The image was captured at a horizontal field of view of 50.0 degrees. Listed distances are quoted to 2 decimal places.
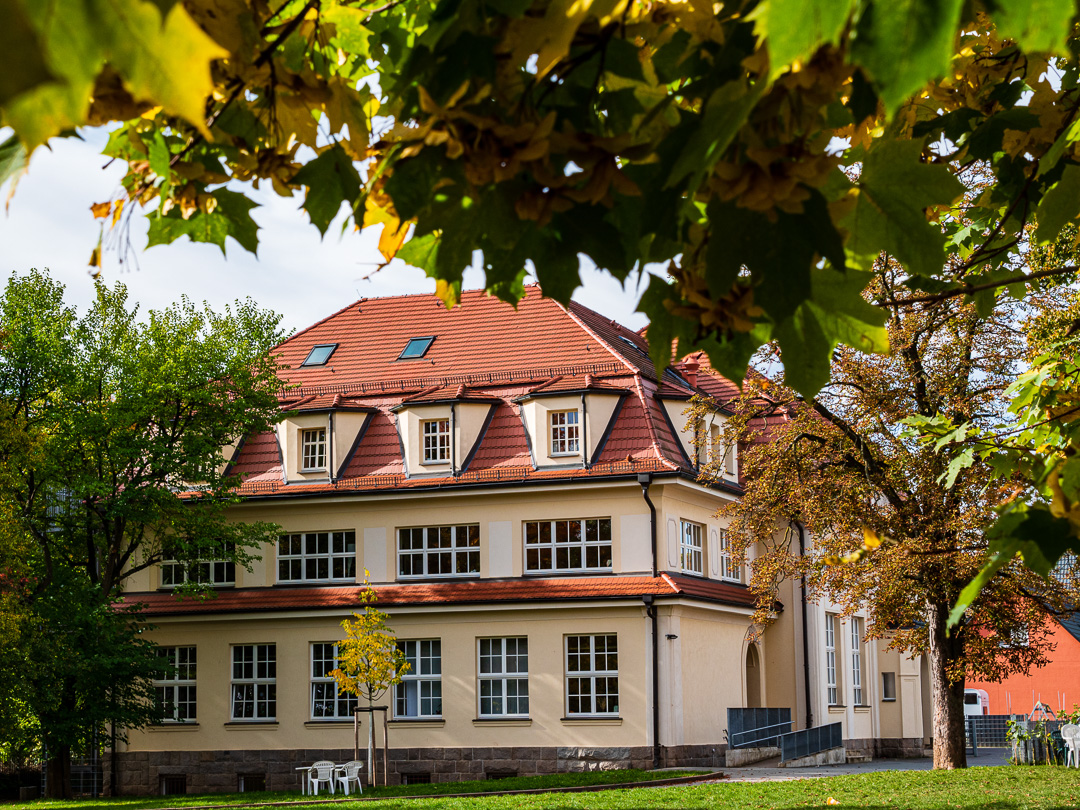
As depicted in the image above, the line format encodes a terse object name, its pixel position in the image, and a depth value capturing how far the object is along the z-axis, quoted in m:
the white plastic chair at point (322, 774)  24.83
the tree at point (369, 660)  25.43
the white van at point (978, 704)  50.38
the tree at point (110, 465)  26.88
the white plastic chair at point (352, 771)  24.56
